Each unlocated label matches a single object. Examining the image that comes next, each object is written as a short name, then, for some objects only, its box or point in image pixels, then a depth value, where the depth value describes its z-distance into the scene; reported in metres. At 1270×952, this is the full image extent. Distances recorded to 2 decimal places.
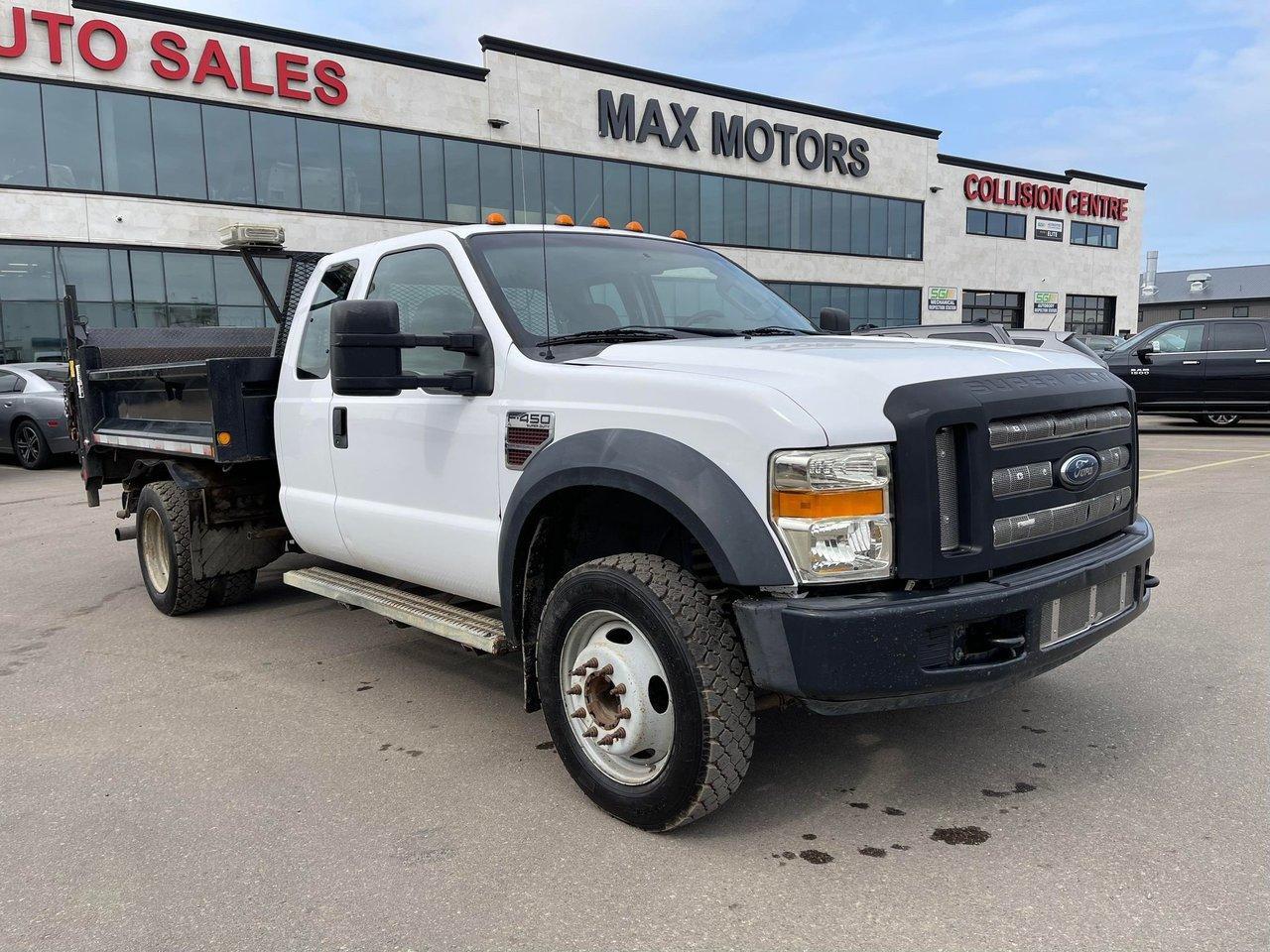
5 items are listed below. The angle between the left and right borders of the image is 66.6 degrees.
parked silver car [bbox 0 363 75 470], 13.70
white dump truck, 2.68
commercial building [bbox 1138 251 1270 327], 70.00
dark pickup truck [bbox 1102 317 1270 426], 16.06
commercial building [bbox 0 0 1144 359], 22.73
